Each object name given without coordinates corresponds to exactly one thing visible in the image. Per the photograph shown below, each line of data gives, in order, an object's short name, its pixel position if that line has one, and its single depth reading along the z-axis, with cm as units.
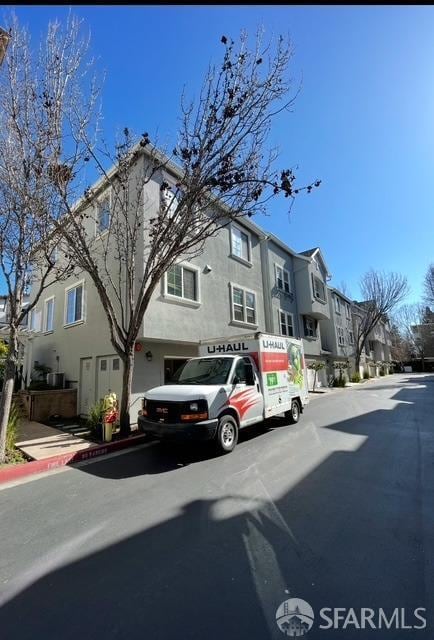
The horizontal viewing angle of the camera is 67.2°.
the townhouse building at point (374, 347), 4229
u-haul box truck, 695
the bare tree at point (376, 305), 3619
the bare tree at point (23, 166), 707
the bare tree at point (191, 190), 816
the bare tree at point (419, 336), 5566
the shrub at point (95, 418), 934
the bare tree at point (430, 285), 3422
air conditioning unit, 1423
